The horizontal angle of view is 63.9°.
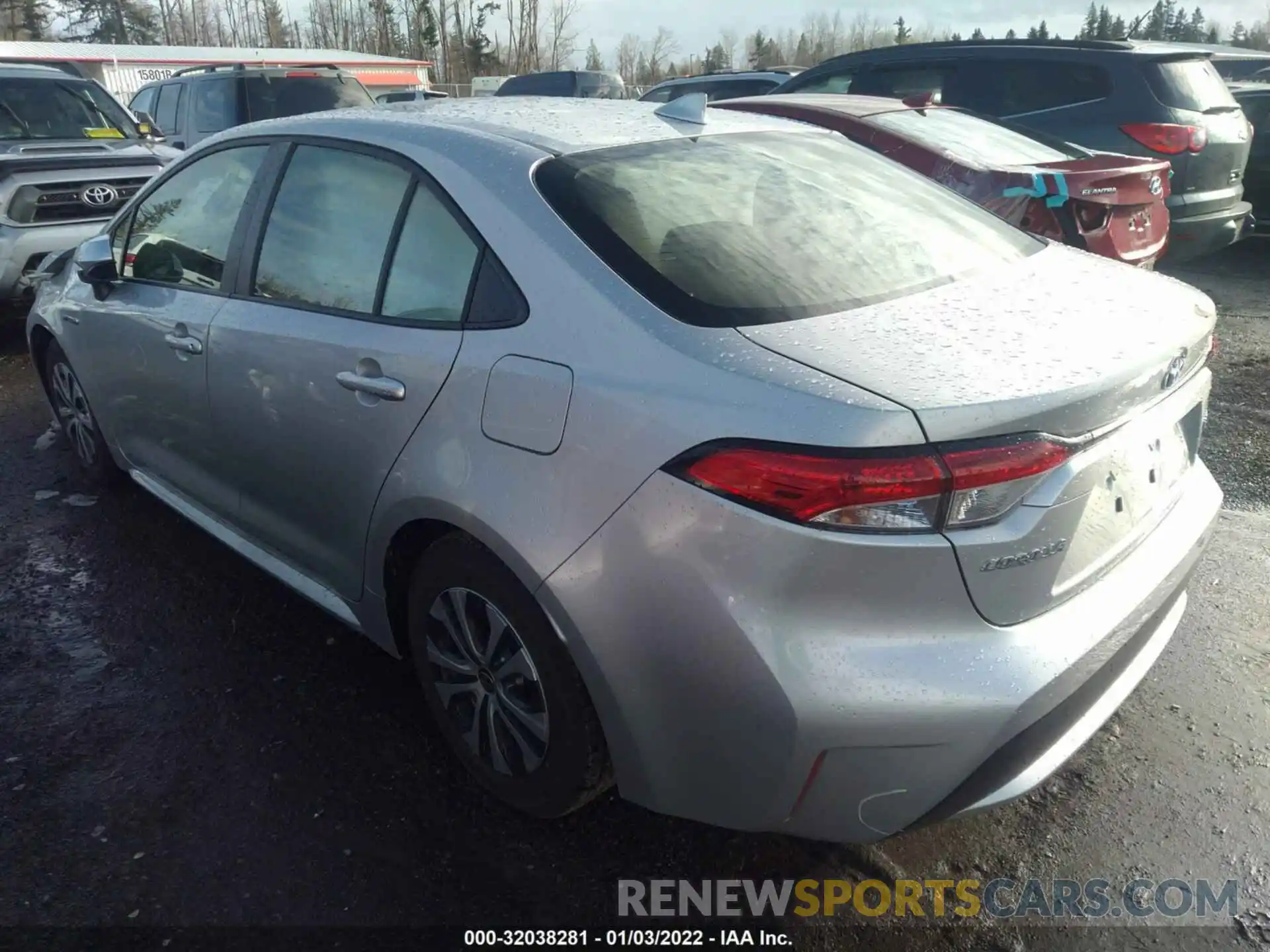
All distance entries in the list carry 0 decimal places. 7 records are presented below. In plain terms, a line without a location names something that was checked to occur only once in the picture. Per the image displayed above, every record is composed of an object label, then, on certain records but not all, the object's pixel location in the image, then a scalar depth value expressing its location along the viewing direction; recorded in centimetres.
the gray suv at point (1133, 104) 727
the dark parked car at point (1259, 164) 922
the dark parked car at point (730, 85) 1195
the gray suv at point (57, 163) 676
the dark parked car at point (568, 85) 1580
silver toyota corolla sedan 183
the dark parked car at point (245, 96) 1063
